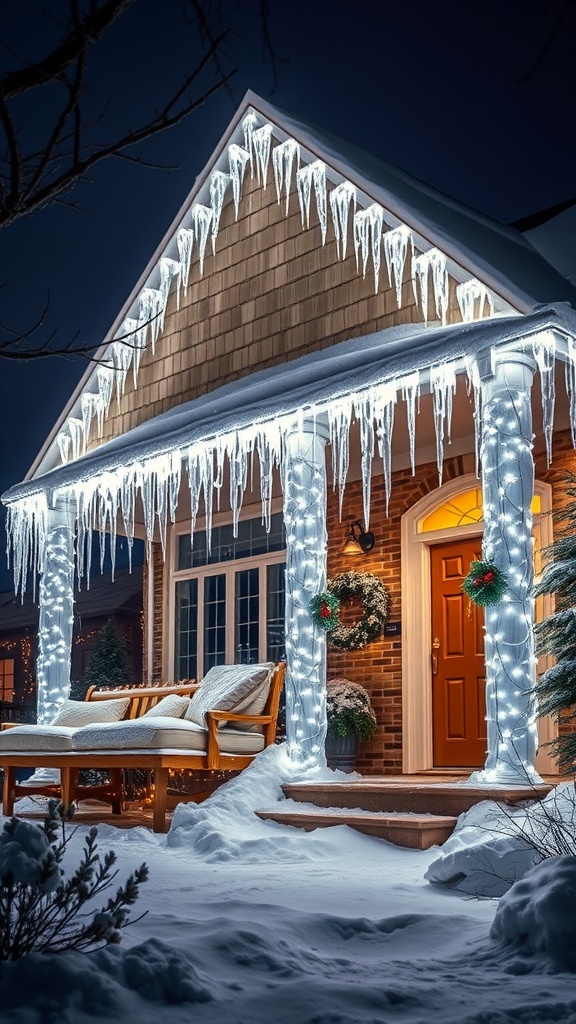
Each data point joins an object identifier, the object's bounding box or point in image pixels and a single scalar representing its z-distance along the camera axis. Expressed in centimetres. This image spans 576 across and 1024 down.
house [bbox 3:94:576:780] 702
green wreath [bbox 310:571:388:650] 993
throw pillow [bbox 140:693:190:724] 867
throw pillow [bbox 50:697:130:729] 941
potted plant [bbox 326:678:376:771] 944
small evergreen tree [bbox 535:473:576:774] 608
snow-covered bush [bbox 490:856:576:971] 329
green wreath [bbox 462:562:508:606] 664
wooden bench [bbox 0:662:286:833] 736
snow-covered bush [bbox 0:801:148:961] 282
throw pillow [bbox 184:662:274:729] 798
